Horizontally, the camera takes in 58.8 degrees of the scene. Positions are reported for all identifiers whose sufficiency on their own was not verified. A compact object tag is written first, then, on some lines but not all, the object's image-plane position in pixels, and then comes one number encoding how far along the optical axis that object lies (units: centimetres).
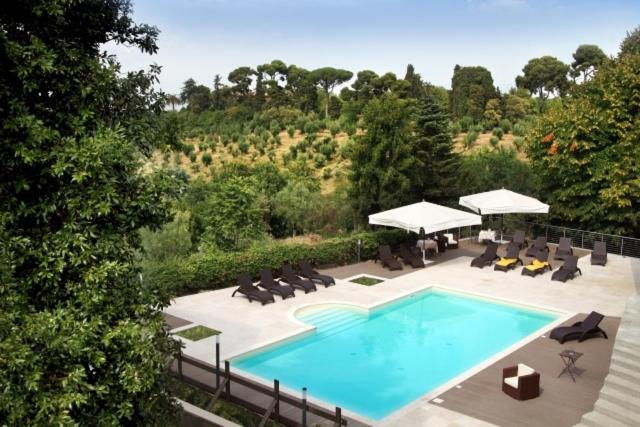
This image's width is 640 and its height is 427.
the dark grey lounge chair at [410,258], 2102
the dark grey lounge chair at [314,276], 1797
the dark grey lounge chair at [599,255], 2137
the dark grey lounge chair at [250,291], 1598
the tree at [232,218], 2412
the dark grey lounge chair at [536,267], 1948
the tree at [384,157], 2325
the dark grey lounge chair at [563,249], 2231
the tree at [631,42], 3322
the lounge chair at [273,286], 1645
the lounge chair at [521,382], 993
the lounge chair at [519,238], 2372
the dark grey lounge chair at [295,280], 1720
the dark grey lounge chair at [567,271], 1877
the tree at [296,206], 2912
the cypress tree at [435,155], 2759
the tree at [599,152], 2364
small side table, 1098
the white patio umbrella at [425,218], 1958
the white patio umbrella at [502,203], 2255
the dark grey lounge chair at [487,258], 2098
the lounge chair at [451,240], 2417
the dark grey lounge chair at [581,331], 1303
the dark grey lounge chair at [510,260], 2023
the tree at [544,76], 7506
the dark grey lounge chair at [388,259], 2058
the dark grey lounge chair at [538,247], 2255
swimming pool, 1133
